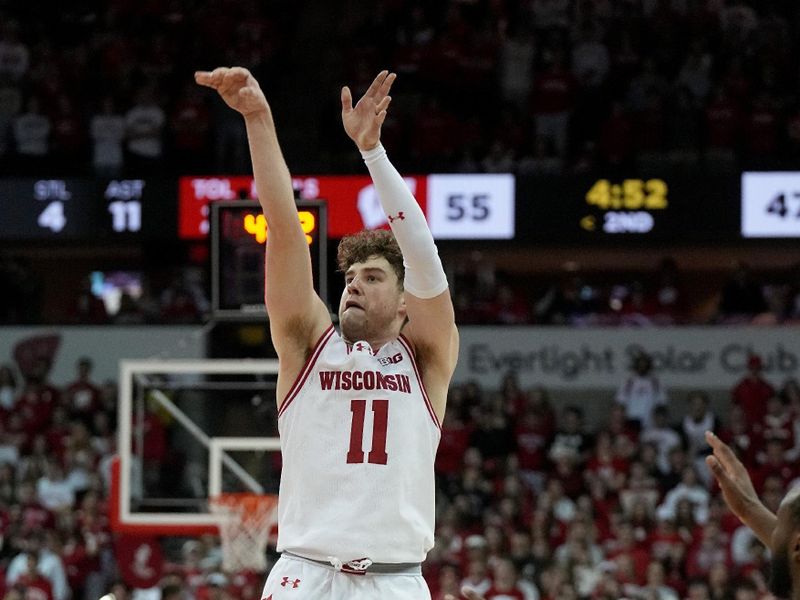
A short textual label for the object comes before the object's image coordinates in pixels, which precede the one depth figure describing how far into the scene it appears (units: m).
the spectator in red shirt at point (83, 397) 17.84
